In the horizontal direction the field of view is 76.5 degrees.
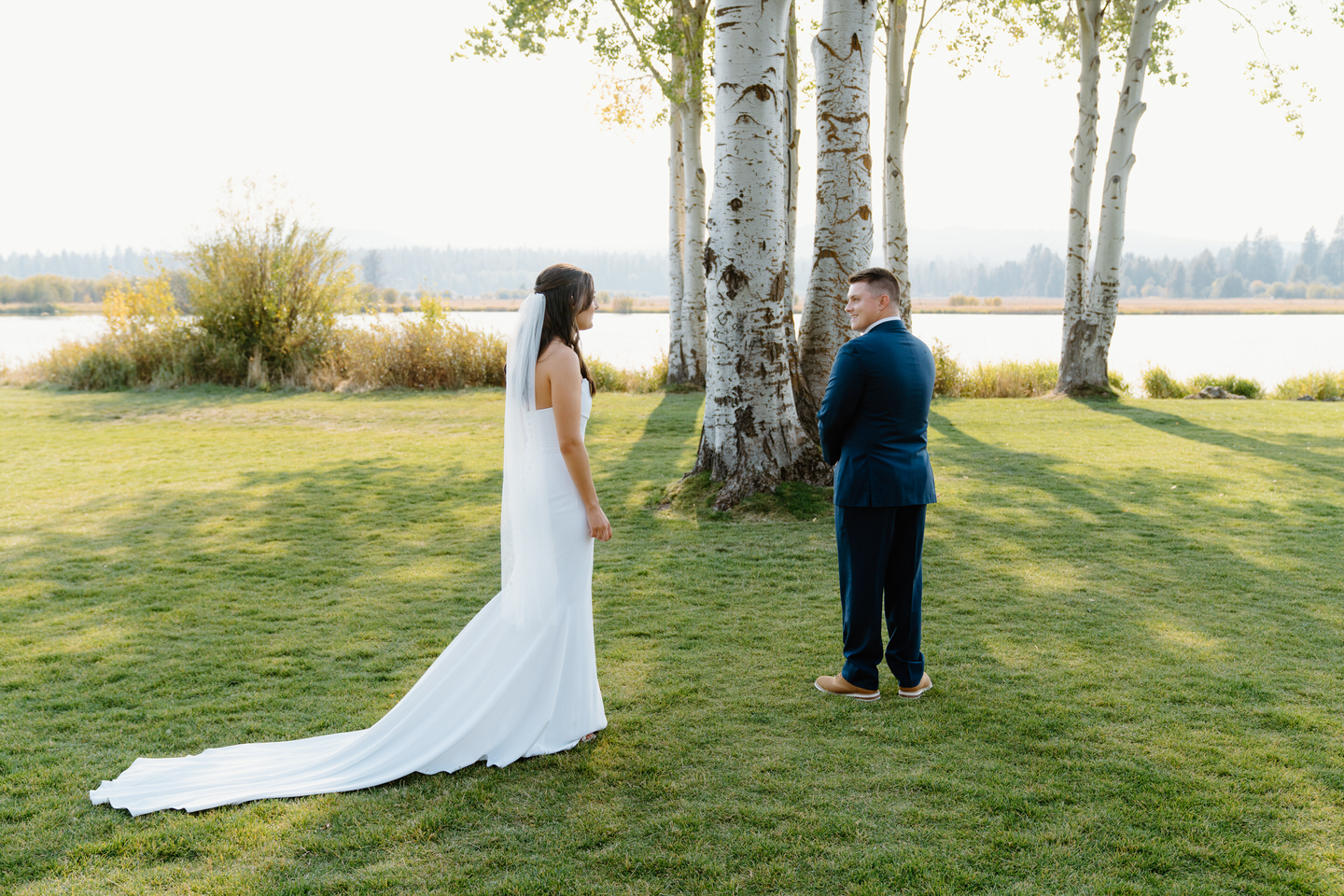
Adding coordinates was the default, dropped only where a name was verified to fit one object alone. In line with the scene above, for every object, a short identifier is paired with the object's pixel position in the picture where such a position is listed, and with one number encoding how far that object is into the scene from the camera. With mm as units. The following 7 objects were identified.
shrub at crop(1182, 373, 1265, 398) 19031
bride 3785
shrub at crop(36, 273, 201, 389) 21141
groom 4203
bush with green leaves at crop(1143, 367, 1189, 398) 19188
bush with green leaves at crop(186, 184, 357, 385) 21109
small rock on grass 18625
